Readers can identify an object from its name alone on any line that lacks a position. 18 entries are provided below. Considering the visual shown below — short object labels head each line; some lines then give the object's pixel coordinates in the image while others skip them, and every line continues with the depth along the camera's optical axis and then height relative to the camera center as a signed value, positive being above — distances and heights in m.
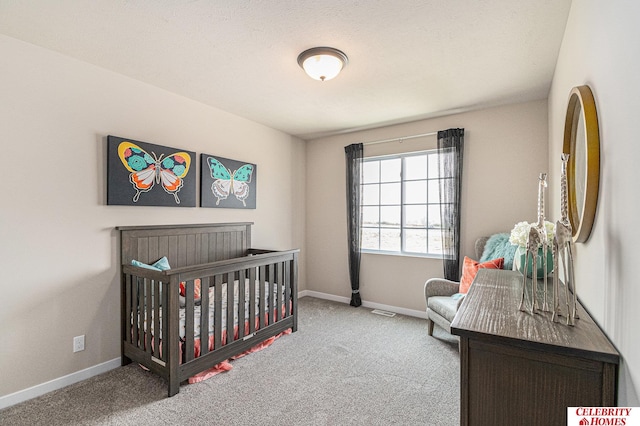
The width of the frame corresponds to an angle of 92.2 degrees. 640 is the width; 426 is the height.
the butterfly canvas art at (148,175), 2.52 +0.34
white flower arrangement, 1.84 -0.12
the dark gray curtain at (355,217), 4.17 -0.06
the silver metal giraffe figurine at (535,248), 1.23 -0.15
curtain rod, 3.68 +0.94
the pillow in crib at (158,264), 2.57 -0.45
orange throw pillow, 2.66 -0.52
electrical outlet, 2.34 -1.01
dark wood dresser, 0.92 -0.49
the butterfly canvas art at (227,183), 3.27 +0.33
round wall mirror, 1.20 +0.22
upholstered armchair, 2.75 -0.83
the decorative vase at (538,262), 1.84 -0.31
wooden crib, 2.23 -0.76
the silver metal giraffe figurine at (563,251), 1.12 -0.15
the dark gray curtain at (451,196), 3.44 +0.18
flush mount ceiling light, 2.16 +1.09
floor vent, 3.80 -1.27
